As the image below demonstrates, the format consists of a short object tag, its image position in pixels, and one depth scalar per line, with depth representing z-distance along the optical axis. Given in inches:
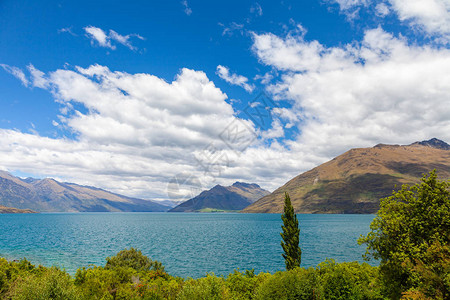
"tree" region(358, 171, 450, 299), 795.4
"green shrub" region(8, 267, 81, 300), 746.2
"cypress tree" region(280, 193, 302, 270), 1786.4
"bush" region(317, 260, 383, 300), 1074.1
